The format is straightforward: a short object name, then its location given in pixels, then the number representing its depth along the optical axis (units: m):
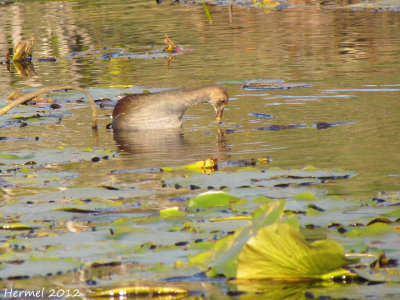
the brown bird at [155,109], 16.55
